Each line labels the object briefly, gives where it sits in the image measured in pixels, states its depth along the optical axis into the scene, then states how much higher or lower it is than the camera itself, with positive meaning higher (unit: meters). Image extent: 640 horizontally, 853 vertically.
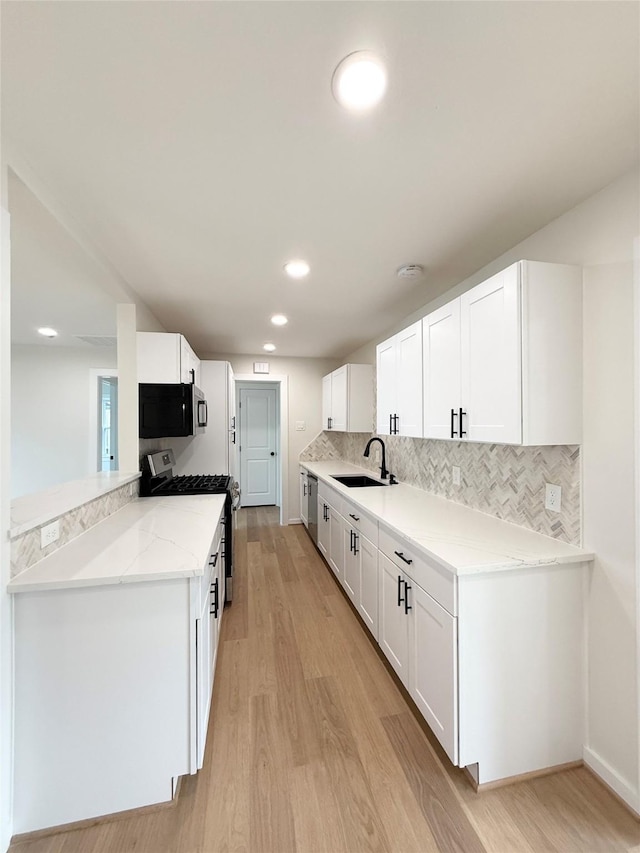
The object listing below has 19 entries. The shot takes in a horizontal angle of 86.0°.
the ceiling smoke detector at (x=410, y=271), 2.15 +1.00
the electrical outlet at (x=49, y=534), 1.43 -0.46
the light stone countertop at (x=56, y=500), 1.36 -0.36
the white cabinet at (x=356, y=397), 3.99 +0.35
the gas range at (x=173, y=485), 2.72 -0.51
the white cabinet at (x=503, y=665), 1.38 -1.01
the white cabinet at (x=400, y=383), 2.37 +0.33
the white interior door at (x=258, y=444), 6.12 -0.32
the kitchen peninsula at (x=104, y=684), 1.24 -0.96
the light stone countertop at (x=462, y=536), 1.43 -0.55
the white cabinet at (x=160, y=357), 2.53 +0.52
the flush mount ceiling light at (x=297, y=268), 2.12 +1.00
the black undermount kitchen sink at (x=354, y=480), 3.63 -0.57
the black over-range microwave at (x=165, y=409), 2.54 +0.13
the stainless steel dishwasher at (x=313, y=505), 4.03 -0.94
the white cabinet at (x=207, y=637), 1.40 -1.02
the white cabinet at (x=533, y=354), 1.49 +0.33
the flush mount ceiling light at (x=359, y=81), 0.91 +0.97
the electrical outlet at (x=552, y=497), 1.64 -0.34
